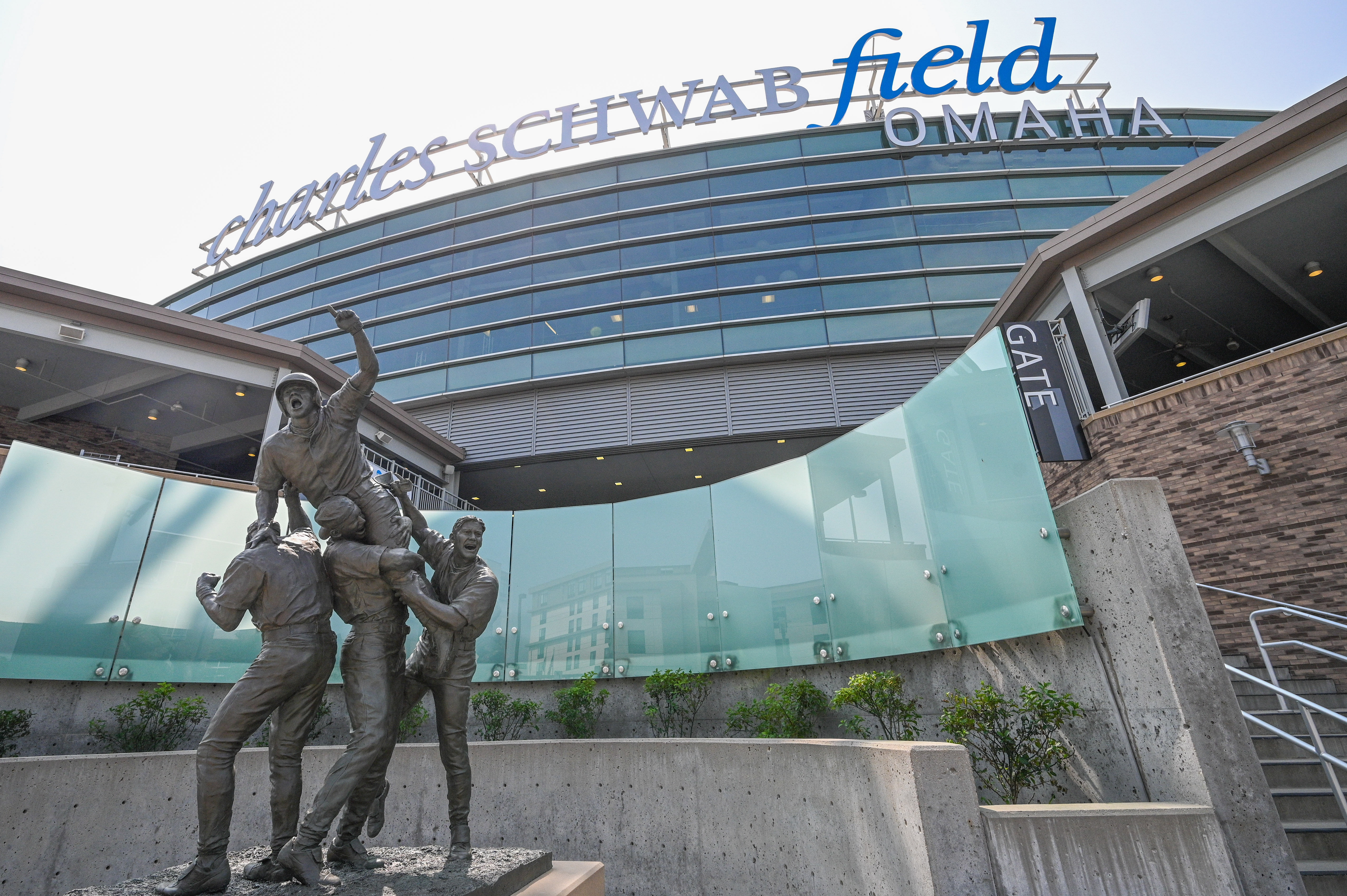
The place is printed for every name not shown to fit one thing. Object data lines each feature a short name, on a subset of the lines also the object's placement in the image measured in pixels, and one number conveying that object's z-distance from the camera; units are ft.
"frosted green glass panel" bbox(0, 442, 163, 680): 24.58
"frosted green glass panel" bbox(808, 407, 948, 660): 21.91
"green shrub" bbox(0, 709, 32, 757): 22.18
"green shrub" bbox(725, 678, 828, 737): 22.34
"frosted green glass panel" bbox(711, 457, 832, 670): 26.09
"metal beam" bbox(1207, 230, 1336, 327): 38.04
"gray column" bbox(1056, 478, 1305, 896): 11.92
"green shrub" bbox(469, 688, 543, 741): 27.91
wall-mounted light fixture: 25.95
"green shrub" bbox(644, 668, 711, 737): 27.07
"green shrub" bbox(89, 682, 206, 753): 24.31
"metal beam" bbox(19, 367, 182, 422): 45.57
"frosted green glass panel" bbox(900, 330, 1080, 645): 17.42
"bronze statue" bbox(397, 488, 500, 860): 13.64
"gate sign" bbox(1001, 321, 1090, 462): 26.96
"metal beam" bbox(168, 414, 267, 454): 55.31
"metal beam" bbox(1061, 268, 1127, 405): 36.60
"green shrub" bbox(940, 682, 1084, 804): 15.08
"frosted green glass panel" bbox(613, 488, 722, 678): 29.01
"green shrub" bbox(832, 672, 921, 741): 20.07
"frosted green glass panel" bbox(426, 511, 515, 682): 30.73
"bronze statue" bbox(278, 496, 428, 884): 12.57
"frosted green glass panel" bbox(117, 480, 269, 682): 26.89
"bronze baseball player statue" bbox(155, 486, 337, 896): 11.35
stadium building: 56.24
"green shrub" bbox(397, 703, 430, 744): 25.63
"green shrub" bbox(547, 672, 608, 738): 27.84
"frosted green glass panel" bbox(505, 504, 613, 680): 30.30
